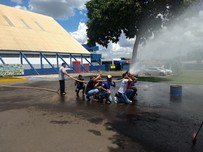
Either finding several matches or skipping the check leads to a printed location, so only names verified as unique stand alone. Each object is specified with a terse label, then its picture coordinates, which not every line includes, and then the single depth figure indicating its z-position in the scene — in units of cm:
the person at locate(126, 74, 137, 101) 1049
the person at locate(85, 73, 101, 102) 1051
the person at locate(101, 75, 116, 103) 1025
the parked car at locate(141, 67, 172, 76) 3222
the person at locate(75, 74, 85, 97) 1221
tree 2078
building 3322
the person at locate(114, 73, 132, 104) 977
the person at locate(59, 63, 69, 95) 1242
